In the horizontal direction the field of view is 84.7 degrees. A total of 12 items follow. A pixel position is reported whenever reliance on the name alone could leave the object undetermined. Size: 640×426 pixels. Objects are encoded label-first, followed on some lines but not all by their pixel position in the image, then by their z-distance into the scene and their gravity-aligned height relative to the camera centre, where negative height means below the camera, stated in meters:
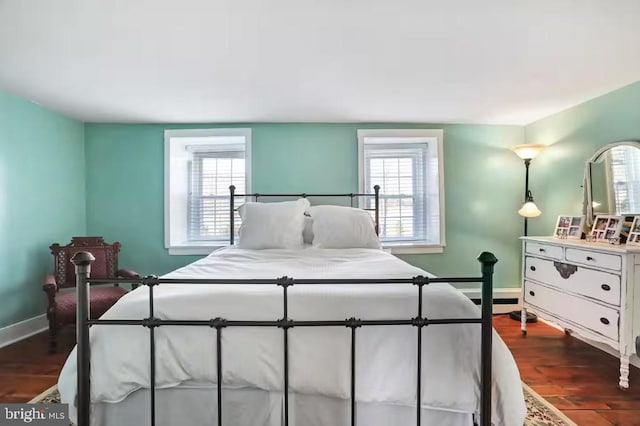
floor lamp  3.46 +0.11
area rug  1.84 -1.14
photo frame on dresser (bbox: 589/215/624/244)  2.60 -0.18
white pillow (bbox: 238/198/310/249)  2.93 -0.18
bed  1.39 -0.63
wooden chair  2.76 -0.66
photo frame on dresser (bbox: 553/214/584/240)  2.96 -0.19
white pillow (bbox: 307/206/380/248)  2.97 -0.21
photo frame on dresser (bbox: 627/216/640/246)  2.43 -0.19
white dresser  2.21 -0.61
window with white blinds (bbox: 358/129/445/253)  3.94 +0.22
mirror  2.65 +0.20
